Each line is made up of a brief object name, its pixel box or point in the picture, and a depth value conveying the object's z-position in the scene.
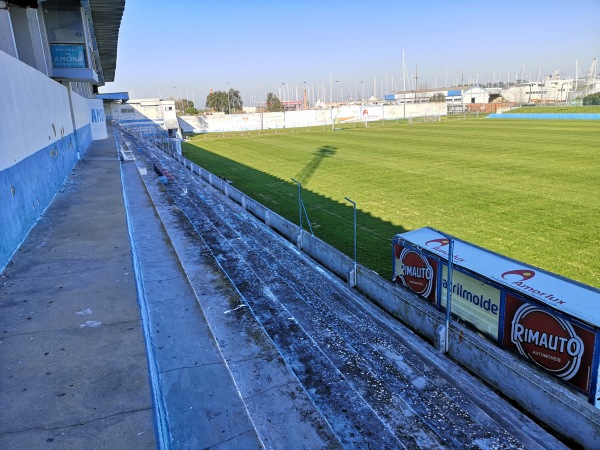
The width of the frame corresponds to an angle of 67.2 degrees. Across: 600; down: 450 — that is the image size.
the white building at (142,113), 64.50
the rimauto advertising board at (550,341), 5.94
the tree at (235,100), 144.19
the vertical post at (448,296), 7.13
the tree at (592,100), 78.21
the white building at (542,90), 142.50
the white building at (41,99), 9.39
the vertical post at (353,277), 10.12
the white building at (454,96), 97.50
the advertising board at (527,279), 6.17
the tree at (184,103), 162.45
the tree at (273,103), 149.12
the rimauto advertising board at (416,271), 8.79
